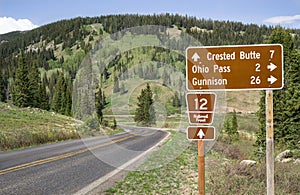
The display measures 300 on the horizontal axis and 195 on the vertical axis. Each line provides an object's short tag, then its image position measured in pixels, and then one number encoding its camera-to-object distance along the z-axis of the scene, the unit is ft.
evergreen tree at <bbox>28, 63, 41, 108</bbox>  193.36
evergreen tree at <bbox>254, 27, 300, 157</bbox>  62.28
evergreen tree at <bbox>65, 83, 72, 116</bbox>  234.40
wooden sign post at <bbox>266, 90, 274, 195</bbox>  14.44
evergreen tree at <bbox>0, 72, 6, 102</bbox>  274.46
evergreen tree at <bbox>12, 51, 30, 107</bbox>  186.91
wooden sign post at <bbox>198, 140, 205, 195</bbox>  14.25
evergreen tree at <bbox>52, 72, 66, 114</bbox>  249.10
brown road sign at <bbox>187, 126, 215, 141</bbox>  14.17
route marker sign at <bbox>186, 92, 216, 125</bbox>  14.30
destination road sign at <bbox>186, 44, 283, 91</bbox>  14.24
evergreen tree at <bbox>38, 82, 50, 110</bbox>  223.92
